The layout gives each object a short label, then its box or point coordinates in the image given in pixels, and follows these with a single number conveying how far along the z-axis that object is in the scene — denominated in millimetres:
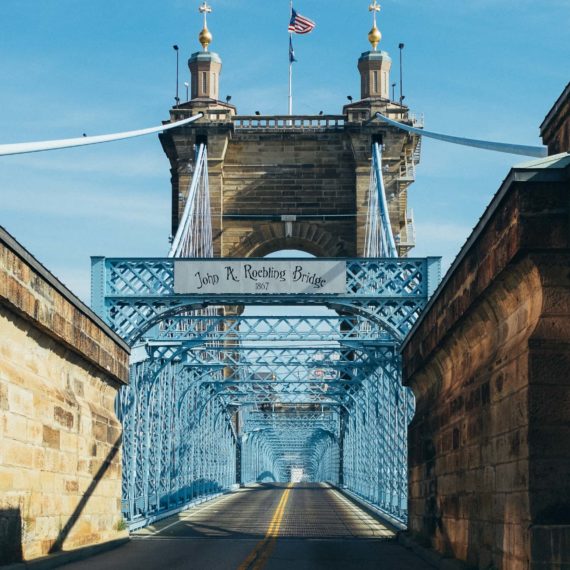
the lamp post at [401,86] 52531
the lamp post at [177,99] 53341
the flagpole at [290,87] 57778
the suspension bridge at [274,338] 16188
